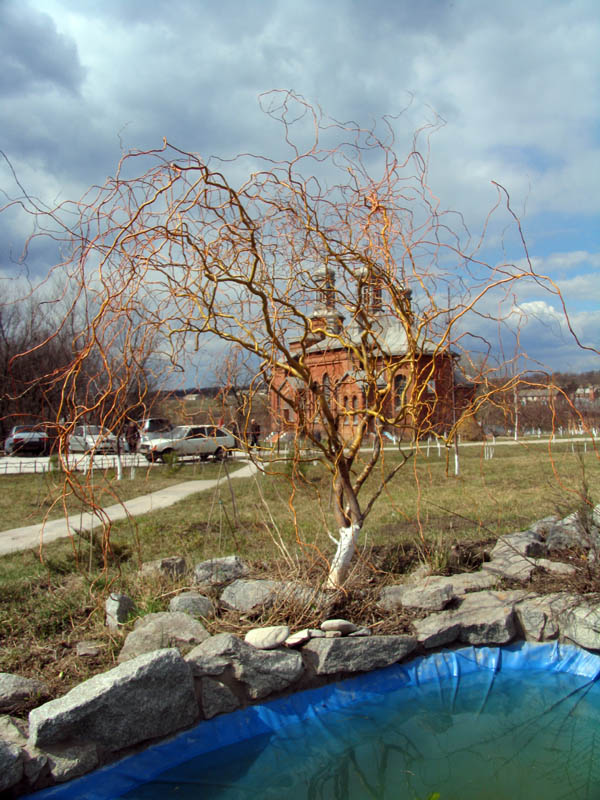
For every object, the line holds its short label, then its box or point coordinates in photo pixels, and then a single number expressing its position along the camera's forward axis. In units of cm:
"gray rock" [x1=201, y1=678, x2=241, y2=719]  353
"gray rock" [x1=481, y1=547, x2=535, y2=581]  520
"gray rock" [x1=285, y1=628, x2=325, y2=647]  391
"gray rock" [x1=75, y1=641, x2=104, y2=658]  385
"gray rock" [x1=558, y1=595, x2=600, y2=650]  429
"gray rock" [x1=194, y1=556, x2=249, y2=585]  504
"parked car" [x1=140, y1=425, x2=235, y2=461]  2111
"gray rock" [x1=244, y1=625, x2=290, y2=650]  379
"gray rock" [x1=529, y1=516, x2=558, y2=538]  675
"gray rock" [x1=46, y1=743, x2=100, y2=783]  293
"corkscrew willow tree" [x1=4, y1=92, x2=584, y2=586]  399
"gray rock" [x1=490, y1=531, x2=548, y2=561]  582
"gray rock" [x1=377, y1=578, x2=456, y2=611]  457
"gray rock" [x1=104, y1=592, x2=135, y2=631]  420
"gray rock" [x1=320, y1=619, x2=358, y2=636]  407
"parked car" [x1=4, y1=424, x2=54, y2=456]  2426
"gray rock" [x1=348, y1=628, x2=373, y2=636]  414
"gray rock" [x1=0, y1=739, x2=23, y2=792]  272
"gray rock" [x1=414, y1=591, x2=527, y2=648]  433
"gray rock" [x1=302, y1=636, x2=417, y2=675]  391
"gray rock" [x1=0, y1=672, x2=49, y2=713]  325
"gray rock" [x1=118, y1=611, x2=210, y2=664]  375
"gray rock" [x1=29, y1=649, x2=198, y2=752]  293
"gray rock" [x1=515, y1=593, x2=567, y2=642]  446
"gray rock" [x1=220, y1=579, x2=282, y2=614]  437
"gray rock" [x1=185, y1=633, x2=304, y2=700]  355
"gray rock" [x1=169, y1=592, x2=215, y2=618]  435
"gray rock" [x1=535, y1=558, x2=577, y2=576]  511
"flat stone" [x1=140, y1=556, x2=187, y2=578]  523
